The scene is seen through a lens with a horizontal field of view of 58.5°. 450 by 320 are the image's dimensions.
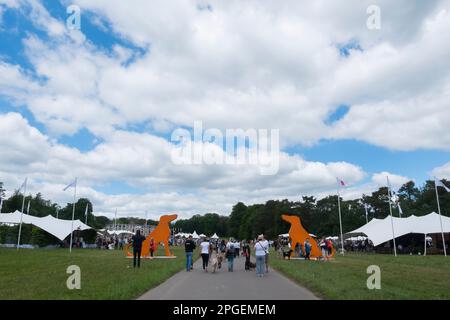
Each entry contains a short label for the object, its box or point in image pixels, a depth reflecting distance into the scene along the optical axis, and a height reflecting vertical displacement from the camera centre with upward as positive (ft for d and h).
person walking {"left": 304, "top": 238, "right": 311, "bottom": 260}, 91.76 +0.28
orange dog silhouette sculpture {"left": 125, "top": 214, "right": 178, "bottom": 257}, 92.99 +4.35
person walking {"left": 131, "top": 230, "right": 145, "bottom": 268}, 58.34 +1.58
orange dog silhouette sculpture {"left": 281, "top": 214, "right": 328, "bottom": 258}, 91.20 +3.88
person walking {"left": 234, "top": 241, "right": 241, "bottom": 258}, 92.09 +0.62
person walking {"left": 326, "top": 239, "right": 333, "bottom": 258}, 93.33 +0.83
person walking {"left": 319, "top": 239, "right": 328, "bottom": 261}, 92.40 +0.49
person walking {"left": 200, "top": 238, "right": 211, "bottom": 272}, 61.58 -0.04
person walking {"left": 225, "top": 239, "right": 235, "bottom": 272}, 63.02 -0.52
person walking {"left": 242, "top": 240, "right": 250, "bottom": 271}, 65.21 -0.89
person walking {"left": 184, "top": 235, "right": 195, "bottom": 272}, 62.13 +0.28
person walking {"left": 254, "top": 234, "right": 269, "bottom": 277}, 53.72 -0.33
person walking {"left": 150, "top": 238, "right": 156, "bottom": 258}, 90.00 +1.56
